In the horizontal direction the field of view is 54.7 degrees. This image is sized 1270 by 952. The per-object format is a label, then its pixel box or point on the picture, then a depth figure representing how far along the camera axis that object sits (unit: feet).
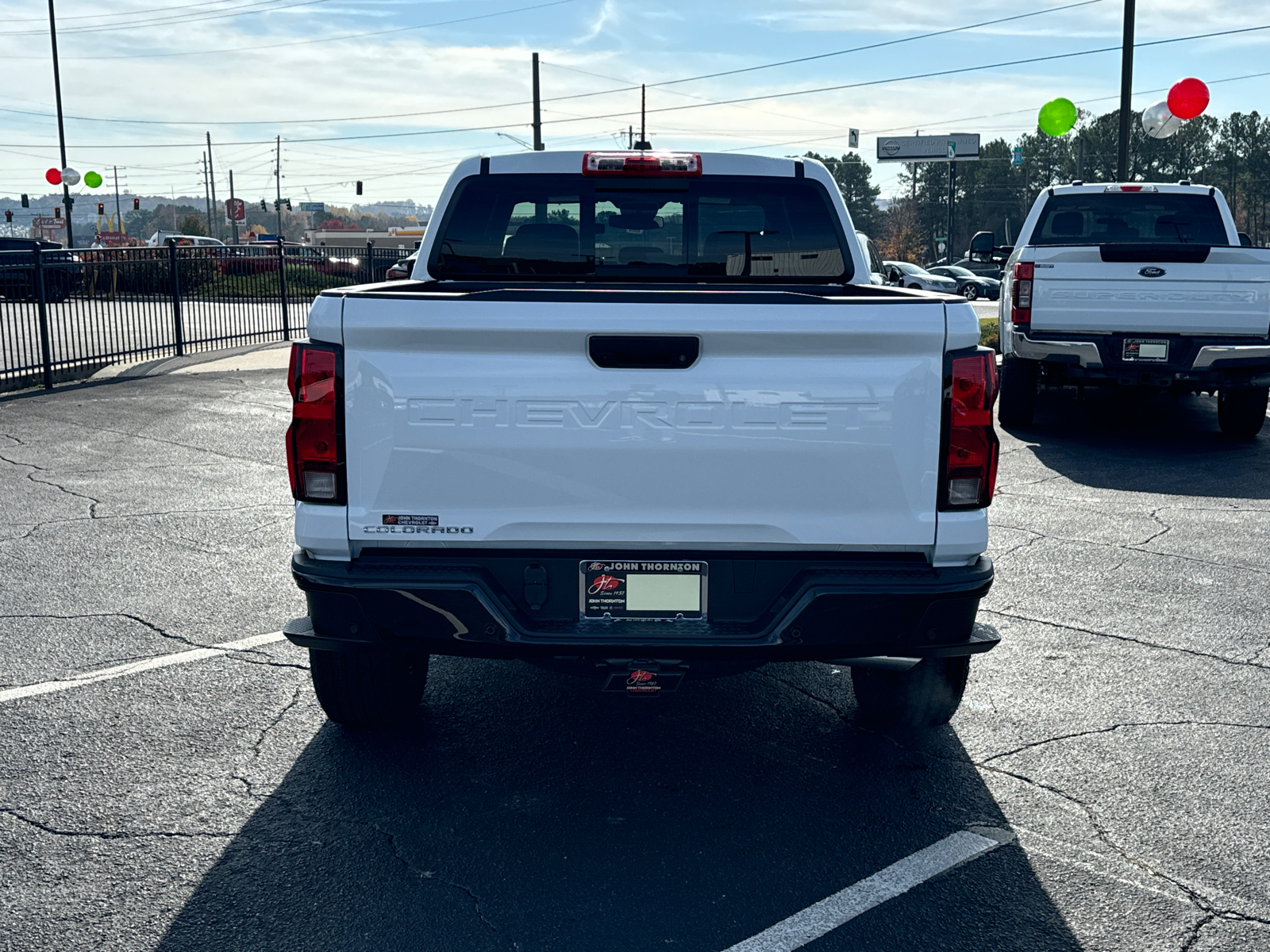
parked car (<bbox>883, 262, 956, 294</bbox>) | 130.41
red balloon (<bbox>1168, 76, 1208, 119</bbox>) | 59.26
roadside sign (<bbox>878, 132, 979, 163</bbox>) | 226.93
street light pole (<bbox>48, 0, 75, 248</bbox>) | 137.80
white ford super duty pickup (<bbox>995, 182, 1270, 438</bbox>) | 34.35
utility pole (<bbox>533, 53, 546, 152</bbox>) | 159.74
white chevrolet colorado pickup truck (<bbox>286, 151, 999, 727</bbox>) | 11.19
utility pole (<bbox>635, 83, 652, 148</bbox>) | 244.63
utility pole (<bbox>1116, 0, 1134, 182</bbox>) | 75.46
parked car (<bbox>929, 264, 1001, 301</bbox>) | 147.54
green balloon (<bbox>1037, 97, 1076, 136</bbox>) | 64.44
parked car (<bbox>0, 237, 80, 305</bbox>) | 49.47
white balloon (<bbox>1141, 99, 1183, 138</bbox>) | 63.67
